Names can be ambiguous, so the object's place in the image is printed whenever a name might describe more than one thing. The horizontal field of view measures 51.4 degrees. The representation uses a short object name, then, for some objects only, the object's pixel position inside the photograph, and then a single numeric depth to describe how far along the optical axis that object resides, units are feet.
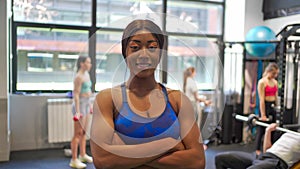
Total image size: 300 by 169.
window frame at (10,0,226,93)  15.11
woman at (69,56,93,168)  12.27
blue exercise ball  15.01
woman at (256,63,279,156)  14.56
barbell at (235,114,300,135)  12.74
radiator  15.05
